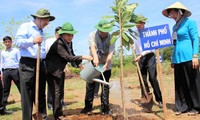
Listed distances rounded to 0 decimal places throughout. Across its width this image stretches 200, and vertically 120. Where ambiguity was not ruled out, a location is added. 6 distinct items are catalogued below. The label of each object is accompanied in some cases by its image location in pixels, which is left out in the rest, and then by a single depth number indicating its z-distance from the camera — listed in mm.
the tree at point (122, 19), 3795
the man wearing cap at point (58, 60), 4287
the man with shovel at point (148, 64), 5244
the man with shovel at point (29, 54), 3912
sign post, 4019
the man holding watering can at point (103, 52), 4542
